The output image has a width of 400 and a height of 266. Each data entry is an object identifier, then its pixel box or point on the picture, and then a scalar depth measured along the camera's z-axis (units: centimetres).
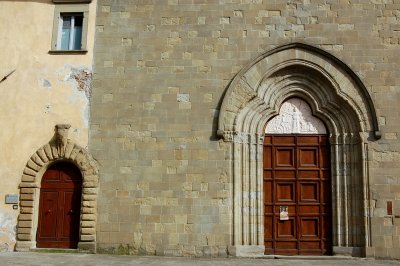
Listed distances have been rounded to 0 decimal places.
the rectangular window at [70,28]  1152
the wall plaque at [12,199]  1098
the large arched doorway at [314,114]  1056
